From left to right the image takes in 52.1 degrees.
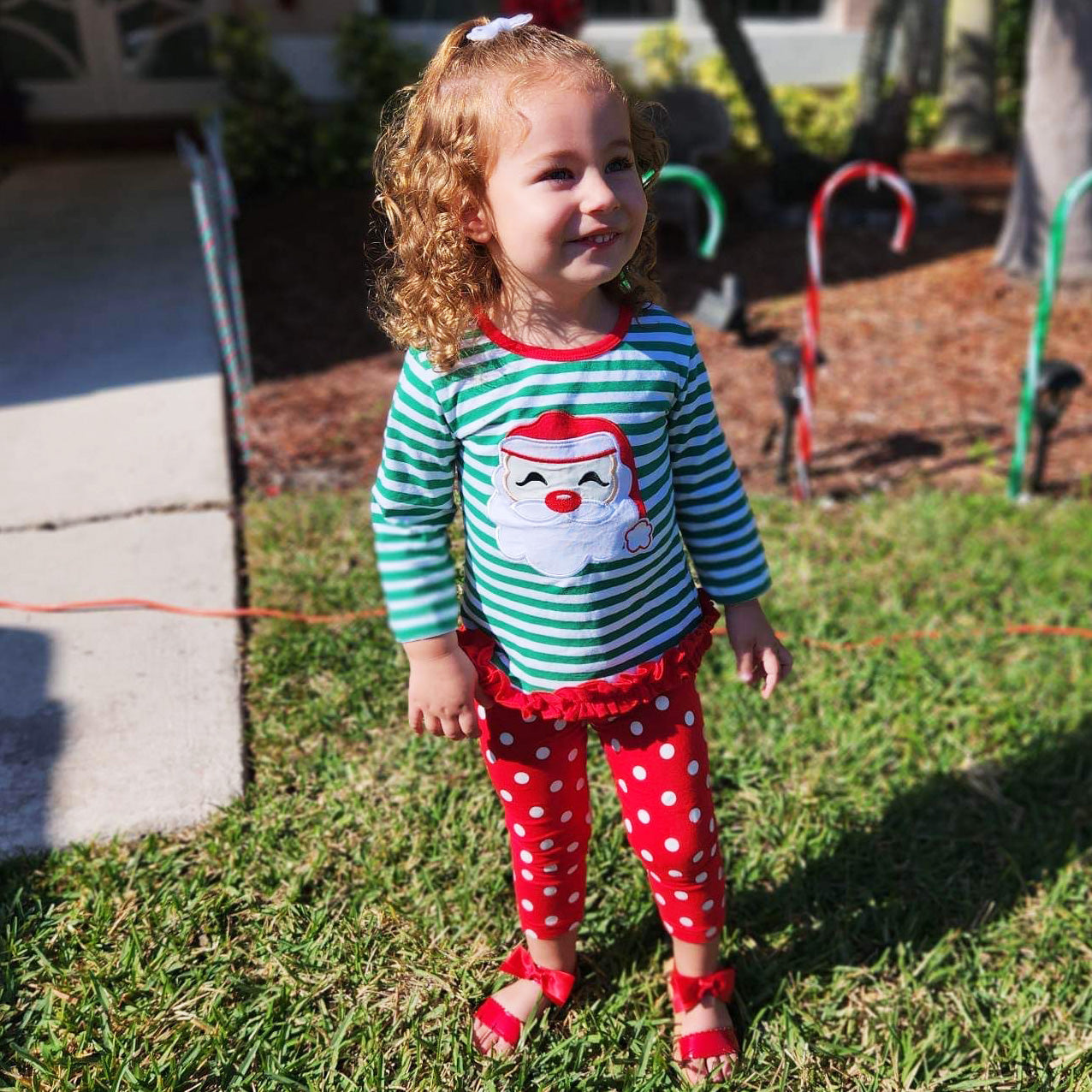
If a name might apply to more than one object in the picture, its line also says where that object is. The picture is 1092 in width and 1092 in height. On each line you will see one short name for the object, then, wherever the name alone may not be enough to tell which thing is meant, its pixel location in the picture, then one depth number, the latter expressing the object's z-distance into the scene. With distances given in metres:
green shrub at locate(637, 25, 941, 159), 10.05
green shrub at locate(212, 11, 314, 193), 9.07
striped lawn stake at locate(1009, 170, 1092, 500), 4.03
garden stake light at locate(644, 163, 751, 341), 6.02
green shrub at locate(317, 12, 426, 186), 9.17
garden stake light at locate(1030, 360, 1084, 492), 4.34
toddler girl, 1.65
